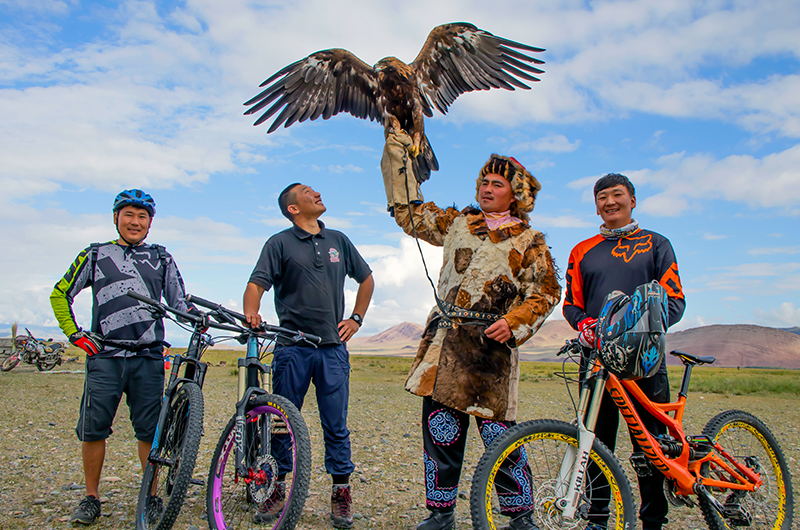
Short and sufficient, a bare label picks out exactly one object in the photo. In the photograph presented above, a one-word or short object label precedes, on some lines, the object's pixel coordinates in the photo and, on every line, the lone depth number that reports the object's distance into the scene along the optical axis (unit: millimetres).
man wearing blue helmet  3176
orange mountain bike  2301
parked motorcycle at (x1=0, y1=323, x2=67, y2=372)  15617
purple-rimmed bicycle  2410
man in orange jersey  2818
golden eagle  3750
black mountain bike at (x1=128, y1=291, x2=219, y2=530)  2764
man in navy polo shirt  3229
